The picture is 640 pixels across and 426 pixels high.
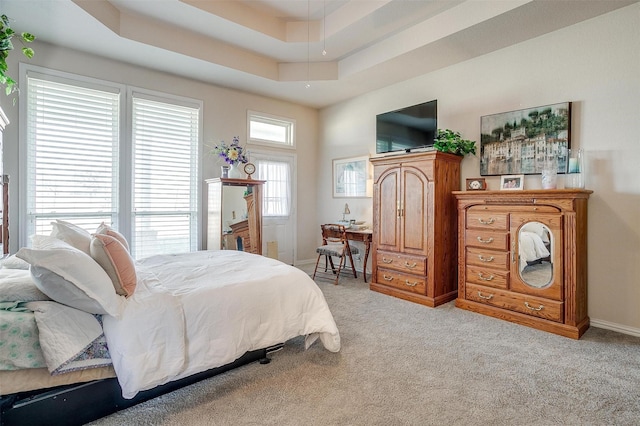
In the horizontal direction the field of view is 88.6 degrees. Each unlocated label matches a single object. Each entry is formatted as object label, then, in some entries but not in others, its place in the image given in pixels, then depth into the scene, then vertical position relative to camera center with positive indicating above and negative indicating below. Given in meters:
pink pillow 1.87 -0.29
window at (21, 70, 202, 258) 3.64 +0.63
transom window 5.36 +1.43
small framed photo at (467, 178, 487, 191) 3.60 +0.33
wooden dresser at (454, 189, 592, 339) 2.81 -0.40
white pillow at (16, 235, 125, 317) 1.54 -0.33
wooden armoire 3.68 -0.15
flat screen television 4.12 +1.15
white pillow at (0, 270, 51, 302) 1.61 -0.39
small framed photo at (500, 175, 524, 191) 3.35 +0.34
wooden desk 4.64 -0.34
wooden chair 4.66 -0.48
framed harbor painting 3.21 +0.79
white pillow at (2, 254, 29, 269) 2.06 -0.33
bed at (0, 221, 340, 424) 1.52 -0.61
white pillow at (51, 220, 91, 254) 2.06 -0.15
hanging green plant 1.70 +0.91
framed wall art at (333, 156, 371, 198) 5.21 +0.62
